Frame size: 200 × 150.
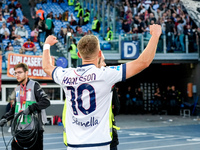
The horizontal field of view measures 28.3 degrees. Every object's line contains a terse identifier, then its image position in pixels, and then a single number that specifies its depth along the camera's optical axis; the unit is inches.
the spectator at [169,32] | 903.2
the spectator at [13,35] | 856.8
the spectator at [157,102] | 1019.3
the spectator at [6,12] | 1000.8
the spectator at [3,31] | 864.9
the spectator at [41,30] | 827.5
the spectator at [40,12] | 1017.5
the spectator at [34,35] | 819.9
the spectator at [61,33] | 814.5
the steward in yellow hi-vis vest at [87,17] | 1073.4
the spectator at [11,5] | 1079.5
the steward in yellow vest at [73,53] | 753.0
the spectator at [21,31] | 864.6
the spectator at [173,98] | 986.7
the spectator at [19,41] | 804.0
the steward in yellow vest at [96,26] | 961.5
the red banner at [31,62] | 741.3
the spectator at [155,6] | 1064.1
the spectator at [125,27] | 925.2
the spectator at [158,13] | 995.1
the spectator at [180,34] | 913.1
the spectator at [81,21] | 1050.4
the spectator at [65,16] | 1069.0
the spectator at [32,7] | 1062.7
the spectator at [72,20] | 1039.9
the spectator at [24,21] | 992.0
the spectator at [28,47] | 773.3
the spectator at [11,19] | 954.4
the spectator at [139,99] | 1047.5
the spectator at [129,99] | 1044.5
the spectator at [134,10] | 1061.1
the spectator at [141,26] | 910.4
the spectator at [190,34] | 918.4
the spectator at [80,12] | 1127.0
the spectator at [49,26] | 864.4
